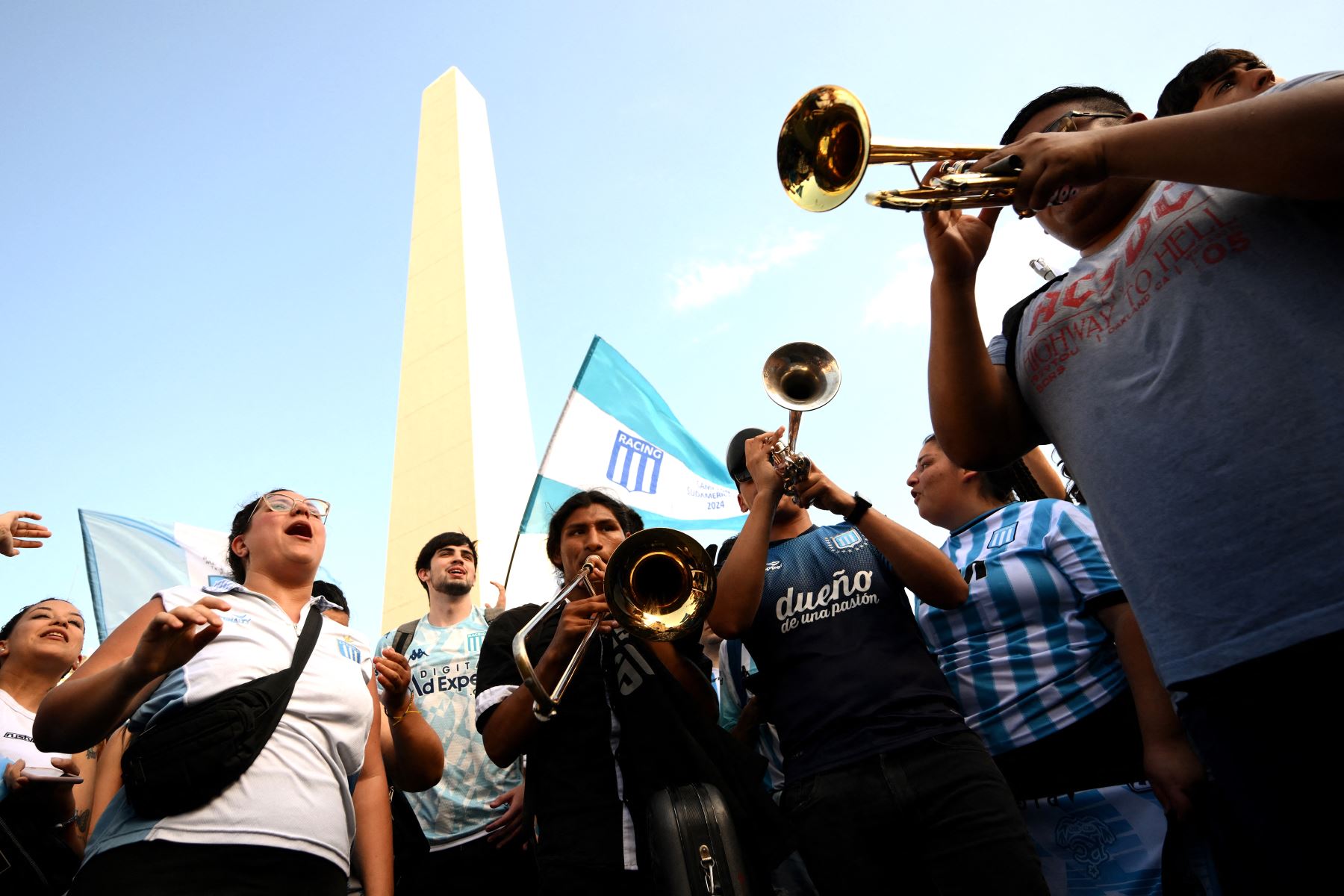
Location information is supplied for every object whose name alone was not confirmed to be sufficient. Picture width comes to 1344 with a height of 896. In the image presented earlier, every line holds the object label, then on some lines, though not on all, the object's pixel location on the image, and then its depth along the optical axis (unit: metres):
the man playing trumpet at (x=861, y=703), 2.39
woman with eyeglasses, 2.11
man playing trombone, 2.51
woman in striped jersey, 2.71
